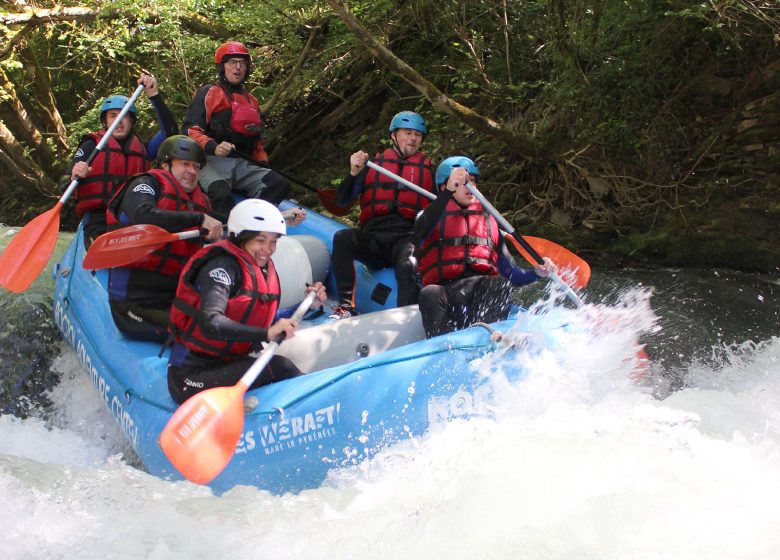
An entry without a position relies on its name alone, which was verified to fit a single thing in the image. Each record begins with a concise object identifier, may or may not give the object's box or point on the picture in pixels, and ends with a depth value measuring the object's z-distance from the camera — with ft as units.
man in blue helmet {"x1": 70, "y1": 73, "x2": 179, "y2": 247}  17.93
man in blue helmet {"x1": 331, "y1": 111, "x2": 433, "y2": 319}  16.30
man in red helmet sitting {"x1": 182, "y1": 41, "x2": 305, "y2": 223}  18.45
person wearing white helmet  11.47
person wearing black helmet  14.66
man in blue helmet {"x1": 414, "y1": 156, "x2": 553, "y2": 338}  13.61
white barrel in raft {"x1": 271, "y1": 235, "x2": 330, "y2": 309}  15.89
